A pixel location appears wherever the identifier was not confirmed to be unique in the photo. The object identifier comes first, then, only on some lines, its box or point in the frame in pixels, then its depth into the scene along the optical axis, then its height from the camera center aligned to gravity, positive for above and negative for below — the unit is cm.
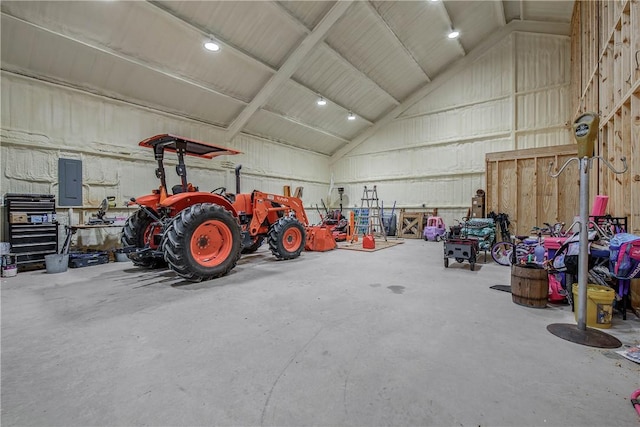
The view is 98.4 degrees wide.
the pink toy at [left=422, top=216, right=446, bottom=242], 1012 -58
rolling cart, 497 -67
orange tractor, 390 -25
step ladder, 1216 -29
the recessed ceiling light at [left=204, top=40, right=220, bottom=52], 665 +406
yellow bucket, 254 -88
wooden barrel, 307 -83
